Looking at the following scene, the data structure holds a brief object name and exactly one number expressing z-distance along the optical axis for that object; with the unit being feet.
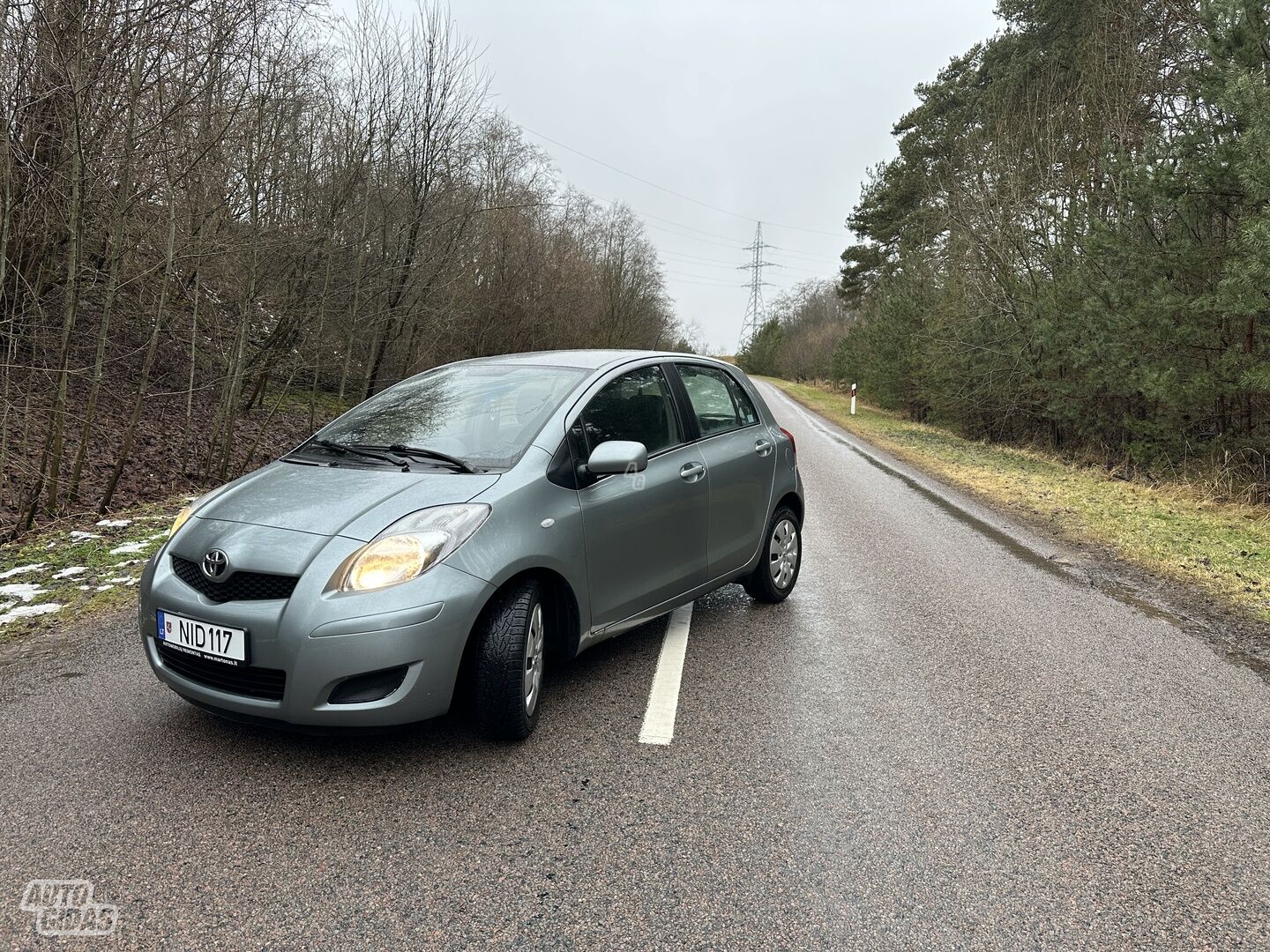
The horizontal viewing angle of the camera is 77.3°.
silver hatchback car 9.46
